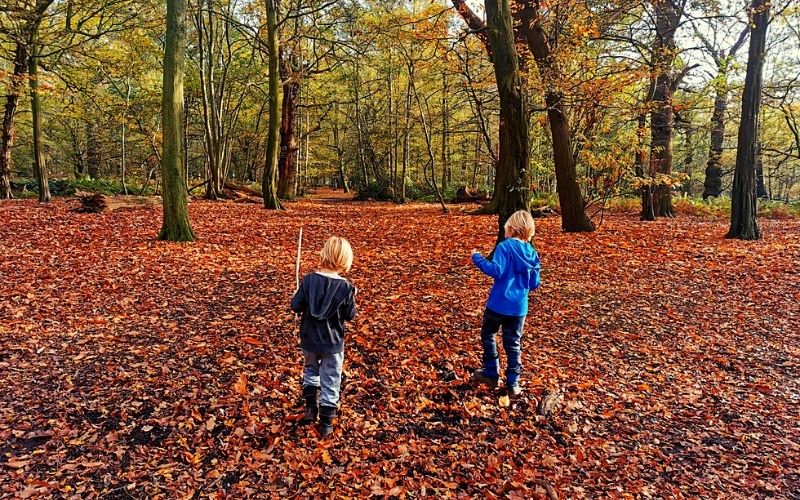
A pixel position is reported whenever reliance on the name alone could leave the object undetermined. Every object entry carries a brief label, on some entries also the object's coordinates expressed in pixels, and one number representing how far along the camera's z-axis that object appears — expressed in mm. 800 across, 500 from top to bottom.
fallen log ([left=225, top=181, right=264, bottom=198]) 22562
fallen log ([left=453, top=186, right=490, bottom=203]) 22173
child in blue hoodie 3838
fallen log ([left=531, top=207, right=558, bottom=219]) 15072
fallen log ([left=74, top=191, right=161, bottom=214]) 13477
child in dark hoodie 3365
